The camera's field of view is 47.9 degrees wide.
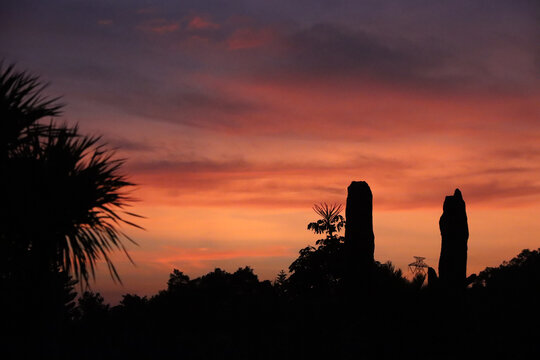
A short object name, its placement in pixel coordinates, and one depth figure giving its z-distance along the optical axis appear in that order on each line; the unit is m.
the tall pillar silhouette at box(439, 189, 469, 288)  24.62
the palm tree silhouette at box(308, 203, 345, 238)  32.84
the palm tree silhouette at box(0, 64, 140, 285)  14.27
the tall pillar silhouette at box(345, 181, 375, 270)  24.45
